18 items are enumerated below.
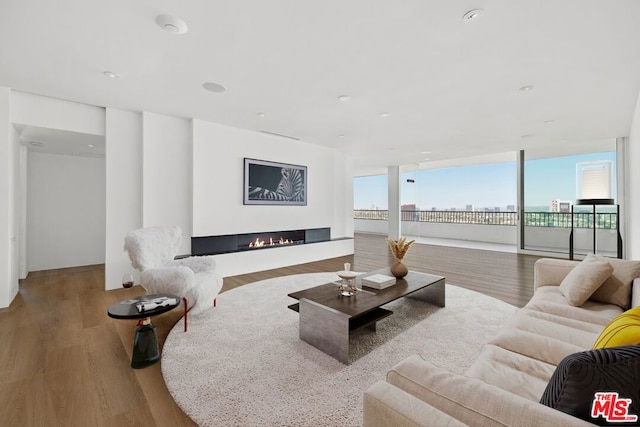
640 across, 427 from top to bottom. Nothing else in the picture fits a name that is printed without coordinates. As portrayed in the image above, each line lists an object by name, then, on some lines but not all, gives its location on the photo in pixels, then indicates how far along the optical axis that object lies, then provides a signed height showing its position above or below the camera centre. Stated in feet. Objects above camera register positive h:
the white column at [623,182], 18.63 +1.95
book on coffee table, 9.05 -2.25
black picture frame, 17.04 +1.89
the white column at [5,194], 10.80 +0.75
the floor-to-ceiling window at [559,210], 20.39 +0.10
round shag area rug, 5.36 -3.63
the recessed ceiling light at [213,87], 10.56 +4.77
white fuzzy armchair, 8.86 -1.91
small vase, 10.26 -2.09
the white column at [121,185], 13.12 +1.31
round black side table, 6.76 -2.80
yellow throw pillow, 2.90 -1.29
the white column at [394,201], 28.95 +1.12
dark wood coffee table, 6.91 -2.54
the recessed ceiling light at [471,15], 6.46 +4.54
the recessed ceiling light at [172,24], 6.77 +4.63
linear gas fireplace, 15.30 -1.73
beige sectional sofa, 2.50 -1.96
